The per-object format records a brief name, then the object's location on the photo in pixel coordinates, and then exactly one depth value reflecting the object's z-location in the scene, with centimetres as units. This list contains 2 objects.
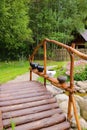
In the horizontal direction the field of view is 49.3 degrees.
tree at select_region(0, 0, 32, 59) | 609
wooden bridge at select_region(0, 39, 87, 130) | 141
